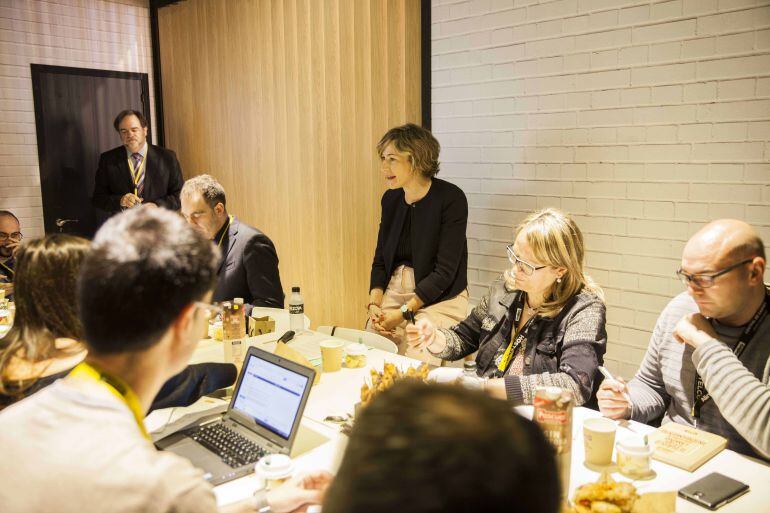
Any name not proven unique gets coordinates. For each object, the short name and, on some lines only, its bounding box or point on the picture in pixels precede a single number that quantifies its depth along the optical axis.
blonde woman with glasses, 2.25
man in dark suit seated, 3.53
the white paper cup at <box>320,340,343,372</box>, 2.57
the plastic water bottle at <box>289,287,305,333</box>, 2.98
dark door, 6.04
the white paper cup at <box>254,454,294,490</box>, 1.66
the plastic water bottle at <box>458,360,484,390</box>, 2.17
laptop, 1.82
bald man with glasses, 1.90
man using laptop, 1.00
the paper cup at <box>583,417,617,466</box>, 1.76
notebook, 1.76
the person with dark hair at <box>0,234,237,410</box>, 1.78
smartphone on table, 1.56
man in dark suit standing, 5.79
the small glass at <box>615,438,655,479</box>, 1.72
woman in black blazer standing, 3.69
